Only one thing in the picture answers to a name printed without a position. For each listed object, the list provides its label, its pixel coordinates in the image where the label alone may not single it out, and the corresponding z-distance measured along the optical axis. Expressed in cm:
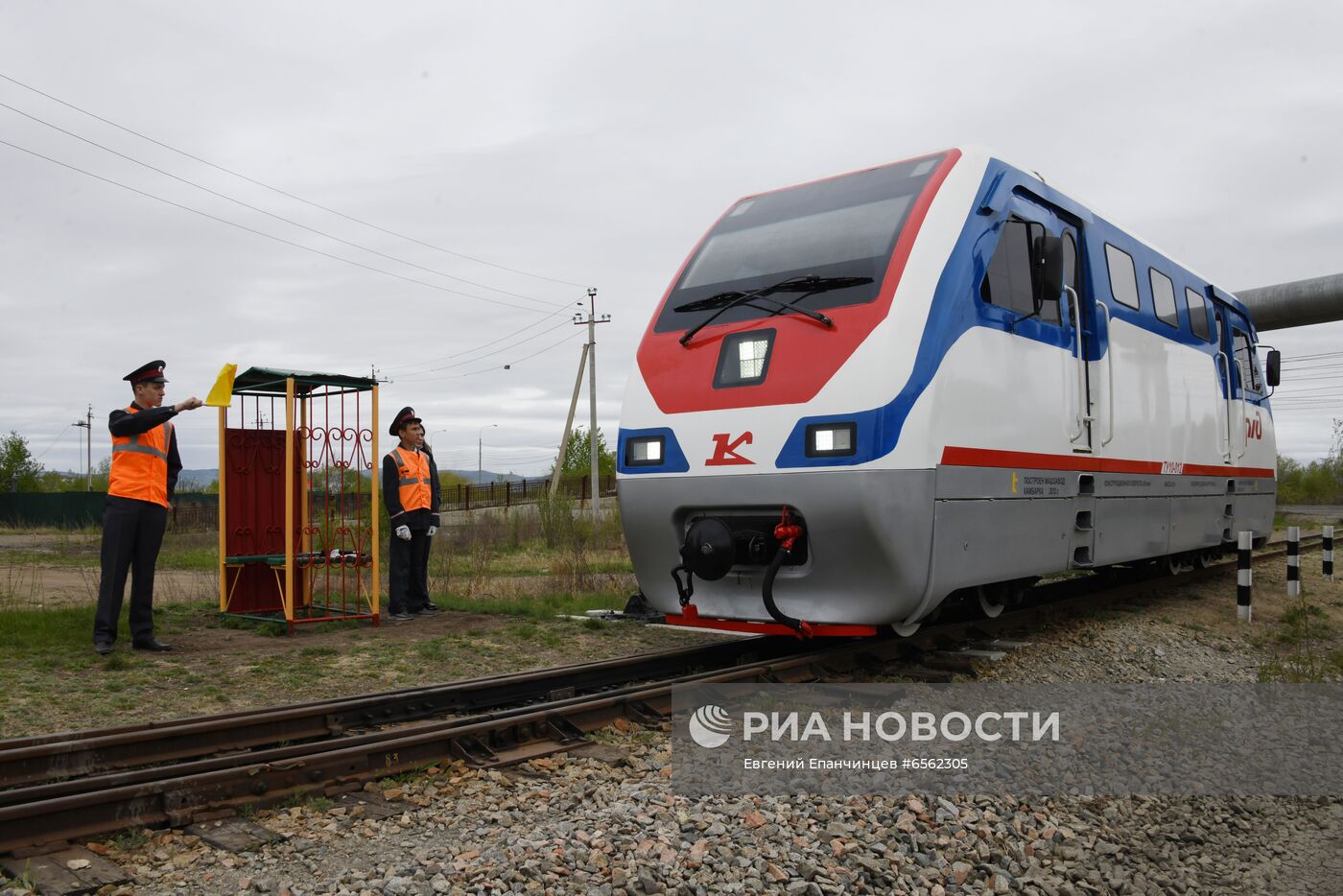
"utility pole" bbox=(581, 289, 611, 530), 3684
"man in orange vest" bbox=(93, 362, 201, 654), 734
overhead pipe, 2303
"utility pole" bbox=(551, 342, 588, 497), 3734
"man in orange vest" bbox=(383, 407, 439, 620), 980
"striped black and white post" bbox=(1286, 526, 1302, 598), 1100
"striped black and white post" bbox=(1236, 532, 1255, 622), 977
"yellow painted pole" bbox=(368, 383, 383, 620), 911
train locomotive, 575
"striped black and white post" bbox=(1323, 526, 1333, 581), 1342
